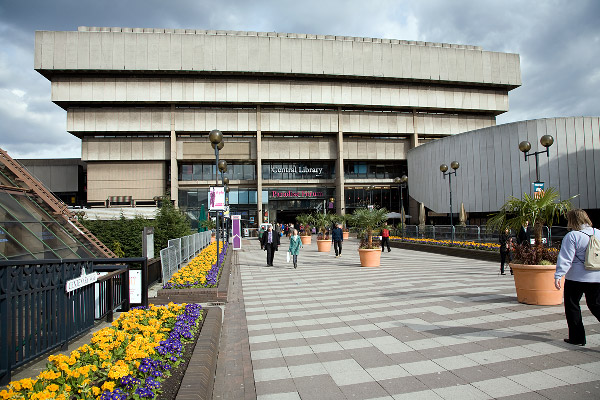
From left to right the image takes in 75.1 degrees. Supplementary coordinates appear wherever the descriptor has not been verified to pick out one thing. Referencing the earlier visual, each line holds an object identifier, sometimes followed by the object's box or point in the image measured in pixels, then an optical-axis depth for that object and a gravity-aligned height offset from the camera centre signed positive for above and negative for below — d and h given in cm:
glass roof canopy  990 -25
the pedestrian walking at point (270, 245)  1822 -138
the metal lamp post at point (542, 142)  1581 +311
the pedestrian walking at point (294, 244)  1730 -131
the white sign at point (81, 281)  541 -91
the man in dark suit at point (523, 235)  1280 -83
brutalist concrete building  5006 +1510
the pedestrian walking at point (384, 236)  2461 -144
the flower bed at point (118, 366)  307 -138
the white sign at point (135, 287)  844 -148
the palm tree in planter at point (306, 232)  3597 -164
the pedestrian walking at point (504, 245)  1364 -123
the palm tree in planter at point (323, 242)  2677 -189
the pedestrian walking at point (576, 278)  518 -93
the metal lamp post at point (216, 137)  1408 +287
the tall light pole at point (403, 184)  5803 +433
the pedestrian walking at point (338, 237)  2188 -128
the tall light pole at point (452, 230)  2360 -117
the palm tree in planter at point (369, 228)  1670 -69
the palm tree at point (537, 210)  826 -1
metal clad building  3428 +441
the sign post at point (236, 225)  2820 -67
